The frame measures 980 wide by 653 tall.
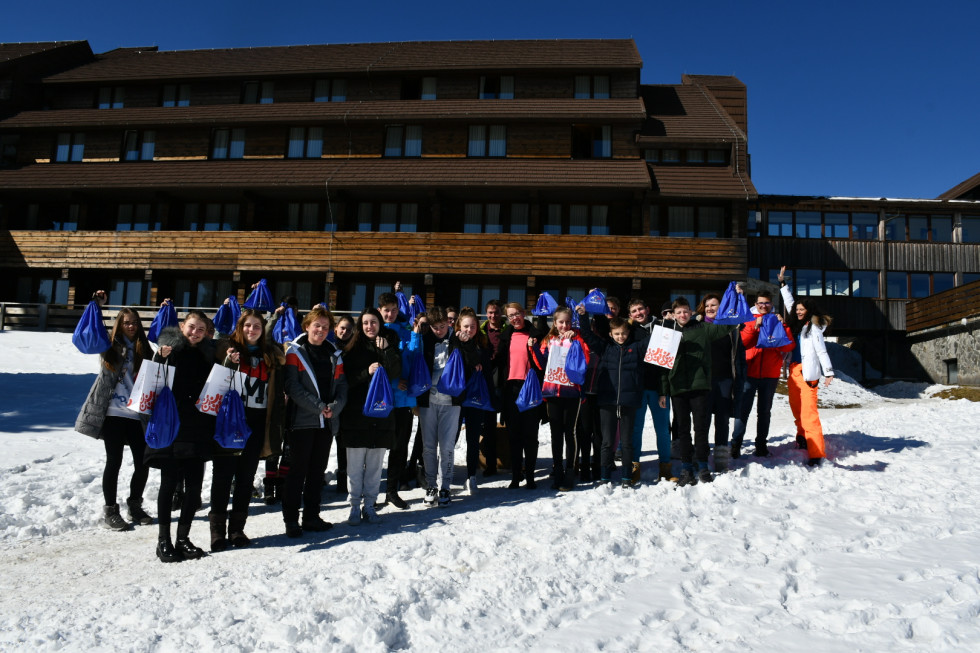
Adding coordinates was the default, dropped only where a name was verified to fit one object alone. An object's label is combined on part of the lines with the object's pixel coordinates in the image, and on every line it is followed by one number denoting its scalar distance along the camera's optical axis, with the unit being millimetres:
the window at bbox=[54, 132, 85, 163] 24703
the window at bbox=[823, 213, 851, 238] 25234
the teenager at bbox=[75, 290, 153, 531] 5414
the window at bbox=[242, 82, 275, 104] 25047
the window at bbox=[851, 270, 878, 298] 25000
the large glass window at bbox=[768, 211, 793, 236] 24938
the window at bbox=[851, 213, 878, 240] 25359
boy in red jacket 7633
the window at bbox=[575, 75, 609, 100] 23484
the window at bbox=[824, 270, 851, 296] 24922
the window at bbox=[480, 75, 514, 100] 23844
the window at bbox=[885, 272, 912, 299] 25047
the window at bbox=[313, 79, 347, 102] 24625
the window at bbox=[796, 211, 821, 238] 25031
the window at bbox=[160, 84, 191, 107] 25547
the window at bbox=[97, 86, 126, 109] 25812
